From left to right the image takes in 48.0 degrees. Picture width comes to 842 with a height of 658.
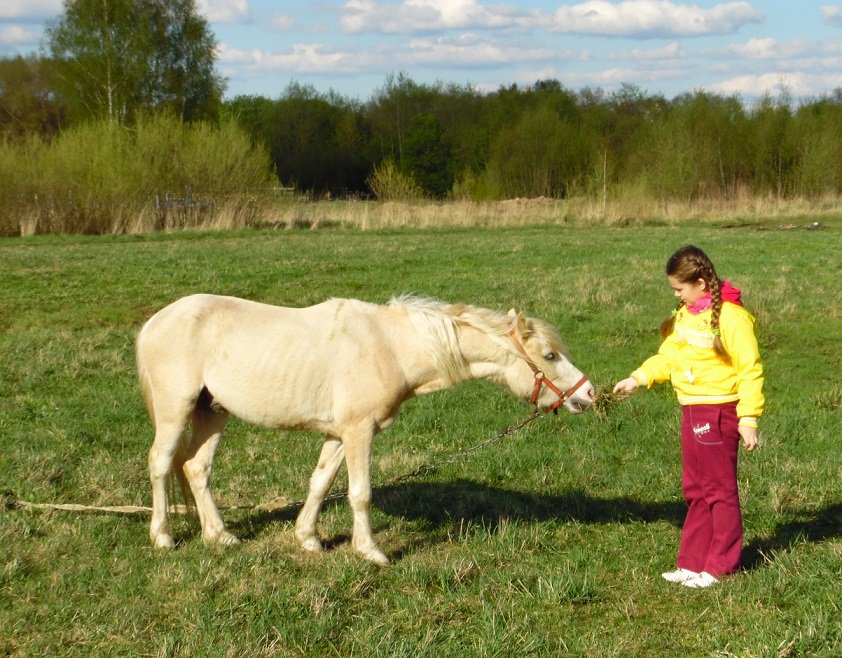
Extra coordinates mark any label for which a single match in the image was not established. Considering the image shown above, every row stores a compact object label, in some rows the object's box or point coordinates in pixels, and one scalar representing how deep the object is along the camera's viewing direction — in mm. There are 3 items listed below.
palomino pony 6203
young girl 5574
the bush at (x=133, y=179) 30156
